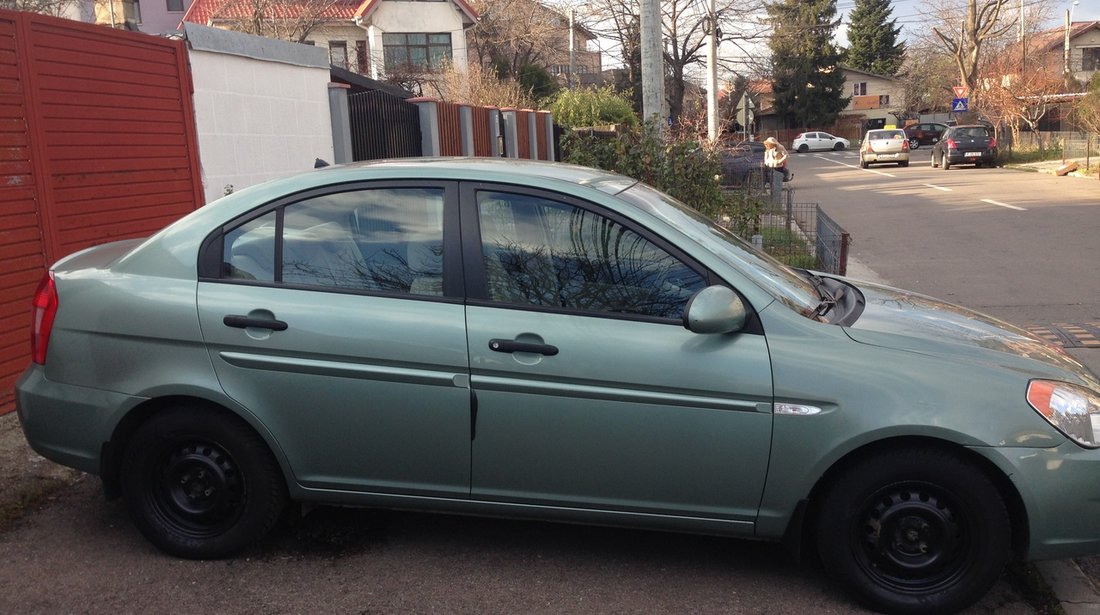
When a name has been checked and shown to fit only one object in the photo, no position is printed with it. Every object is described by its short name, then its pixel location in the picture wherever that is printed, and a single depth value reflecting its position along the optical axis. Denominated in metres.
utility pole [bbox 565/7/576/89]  41.69
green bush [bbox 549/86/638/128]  26.94
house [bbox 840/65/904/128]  81.75
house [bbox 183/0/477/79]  39.62
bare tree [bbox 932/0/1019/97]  51.78
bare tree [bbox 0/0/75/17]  20.25
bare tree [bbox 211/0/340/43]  30.28
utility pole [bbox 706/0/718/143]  25.17
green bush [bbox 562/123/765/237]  9.73
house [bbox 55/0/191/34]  10.24
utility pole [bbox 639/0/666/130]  11.20
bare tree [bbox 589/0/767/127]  50.22
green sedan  3.58
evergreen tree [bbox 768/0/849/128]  69.38
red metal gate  6.02
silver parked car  38.00
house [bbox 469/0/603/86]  45.31
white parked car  64.38
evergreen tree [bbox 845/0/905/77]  81.75
